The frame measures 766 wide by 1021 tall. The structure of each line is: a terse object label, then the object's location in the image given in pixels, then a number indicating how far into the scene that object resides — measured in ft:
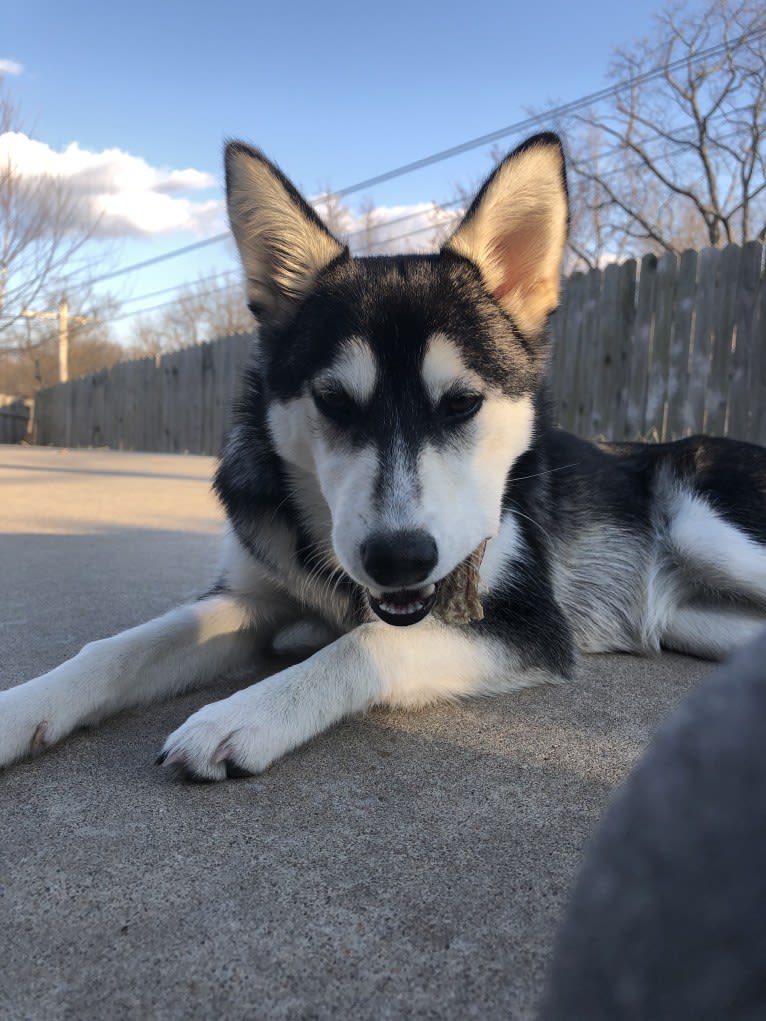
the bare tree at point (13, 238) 43.62
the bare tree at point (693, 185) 59.26
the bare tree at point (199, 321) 116.67
